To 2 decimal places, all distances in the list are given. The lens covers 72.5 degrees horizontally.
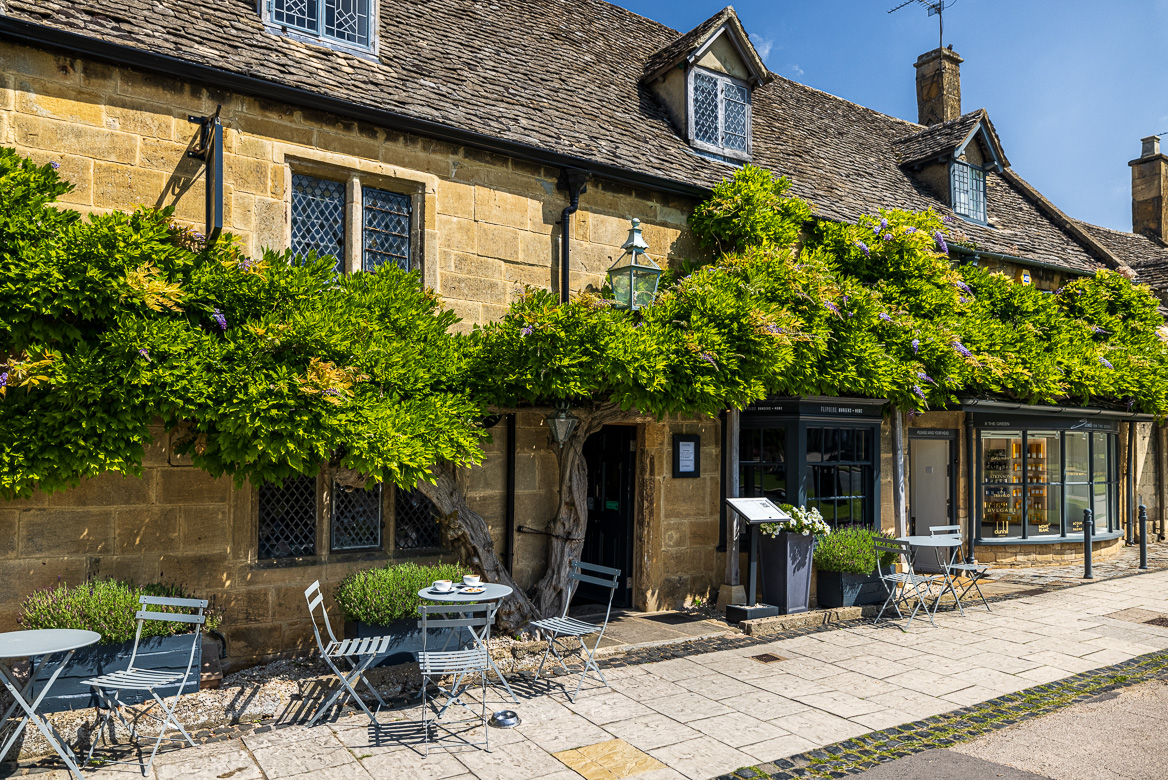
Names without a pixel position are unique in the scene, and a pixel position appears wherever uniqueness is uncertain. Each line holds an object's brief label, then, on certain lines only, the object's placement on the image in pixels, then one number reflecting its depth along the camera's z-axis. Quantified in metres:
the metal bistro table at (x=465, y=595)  6.46
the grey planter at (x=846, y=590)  9.95
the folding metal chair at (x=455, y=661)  5.85
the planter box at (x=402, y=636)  6.90
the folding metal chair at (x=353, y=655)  6.15
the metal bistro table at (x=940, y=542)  9.91
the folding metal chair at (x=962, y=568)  10.38
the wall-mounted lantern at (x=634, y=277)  8.60
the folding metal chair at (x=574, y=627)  7.06
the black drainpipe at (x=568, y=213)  9.70
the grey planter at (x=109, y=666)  5.68
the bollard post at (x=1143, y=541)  13.66
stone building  6.99
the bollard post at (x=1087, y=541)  12.66
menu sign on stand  9.40
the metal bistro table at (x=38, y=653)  4.91
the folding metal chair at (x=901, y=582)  9.82
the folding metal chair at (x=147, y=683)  5.46
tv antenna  19.18
